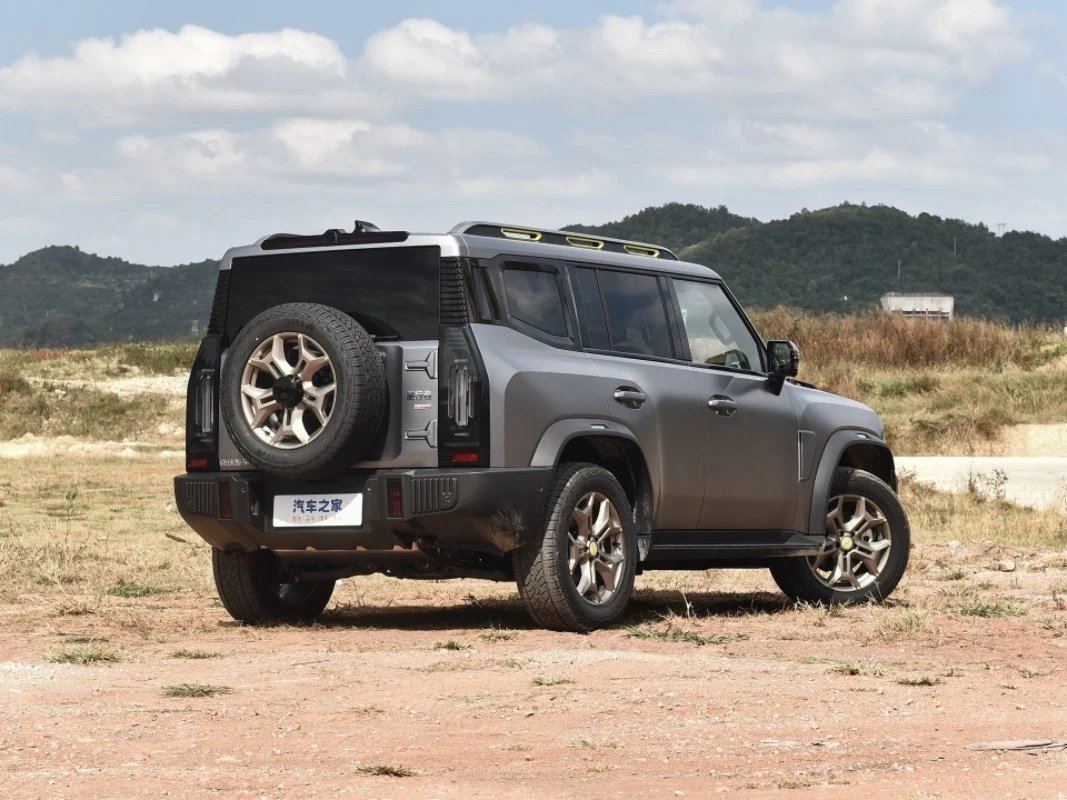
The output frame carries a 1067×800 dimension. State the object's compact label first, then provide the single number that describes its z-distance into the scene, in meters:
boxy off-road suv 17.30
